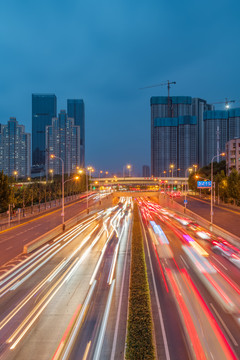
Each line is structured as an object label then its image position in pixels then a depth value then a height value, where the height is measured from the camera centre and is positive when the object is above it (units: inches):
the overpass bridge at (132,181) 5730.8 -41.4
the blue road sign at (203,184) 2012.8 -41.4
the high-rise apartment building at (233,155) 3496.3 +368.4
